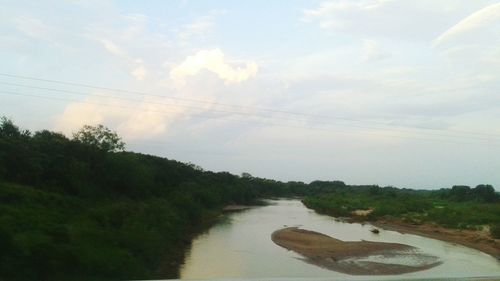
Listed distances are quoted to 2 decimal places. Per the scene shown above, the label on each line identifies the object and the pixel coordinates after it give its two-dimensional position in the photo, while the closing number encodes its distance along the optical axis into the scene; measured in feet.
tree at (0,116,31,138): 113.12
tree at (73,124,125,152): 146.92
